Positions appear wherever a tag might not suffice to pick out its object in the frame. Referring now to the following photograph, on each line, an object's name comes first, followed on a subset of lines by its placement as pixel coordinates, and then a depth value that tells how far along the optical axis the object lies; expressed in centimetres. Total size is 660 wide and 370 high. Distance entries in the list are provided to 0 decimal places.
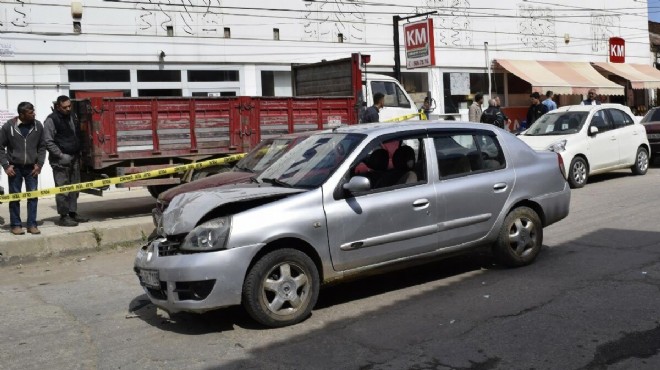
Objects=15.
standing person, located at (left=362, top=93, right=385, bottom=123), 1223
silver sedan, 512
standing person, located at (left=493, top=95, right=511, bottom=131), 1510
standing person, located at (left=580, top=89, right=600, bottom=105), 1730
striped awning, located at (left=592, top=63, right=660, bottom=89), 2850
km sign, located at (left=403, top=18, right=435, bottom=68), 1806
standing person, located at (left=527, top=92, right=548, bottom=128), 1647
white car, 1269
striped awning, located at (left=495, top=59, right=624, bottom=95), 2408
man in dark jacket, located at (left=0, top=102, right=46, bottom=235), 913
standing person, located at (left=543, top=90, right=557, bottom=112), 1656
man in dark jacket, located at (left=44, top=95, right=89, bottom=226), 978
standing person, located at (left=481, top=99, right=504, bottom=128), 1477
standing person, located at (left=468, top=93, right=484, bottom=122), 1597
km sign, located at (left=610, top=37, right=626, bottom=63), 2864
